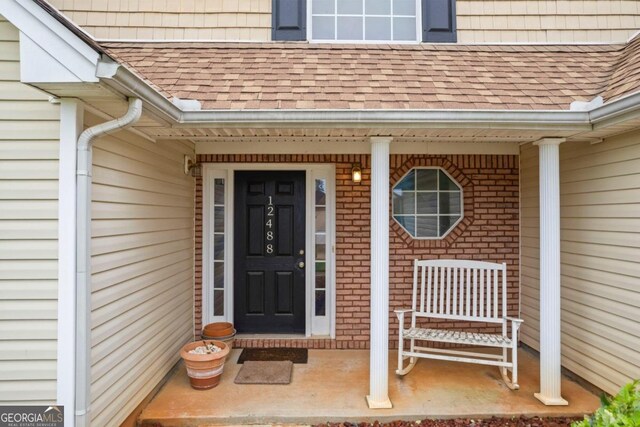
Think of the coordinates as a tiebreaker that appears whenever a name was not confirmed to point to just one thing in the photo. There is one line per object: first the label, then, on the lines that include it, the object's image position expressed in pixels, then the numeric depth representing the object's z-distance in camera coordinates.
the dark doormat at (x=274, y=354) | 4.04
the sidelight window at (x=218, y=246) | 4.48
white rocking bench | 3.44
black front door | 4.48
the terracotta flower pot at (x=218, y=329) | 4.09
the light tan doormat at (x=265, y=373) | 3.53
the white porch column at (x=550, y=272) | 3.20
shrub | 1.55
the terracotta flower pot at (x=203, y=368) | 3.36
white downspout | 2.21
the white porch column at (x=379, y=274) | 3.12
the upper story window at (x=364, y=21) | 4.43
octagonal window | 4.41
